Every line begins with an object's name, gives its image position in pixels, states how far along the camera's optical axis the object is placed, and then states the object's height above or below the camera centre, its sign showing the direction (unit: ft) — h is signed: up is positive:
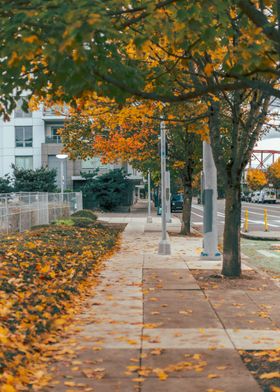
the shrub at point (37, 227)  72.81 -3.97
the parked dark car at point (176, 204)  204.23 -3.89
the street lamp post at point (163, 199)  58.03 -0.67
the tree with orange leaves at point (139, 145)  82.84 +6.36
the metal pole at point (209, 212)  52.60 -1.70
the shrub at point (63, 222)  78.77 -3.80
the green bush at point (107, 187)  180.24 +1.57
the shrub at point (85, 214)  106.73 -3.66
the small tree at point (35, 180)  165.68 +3.47
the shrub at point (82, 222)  84.23 -4.02
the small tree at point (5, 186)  168.53 +1.95
